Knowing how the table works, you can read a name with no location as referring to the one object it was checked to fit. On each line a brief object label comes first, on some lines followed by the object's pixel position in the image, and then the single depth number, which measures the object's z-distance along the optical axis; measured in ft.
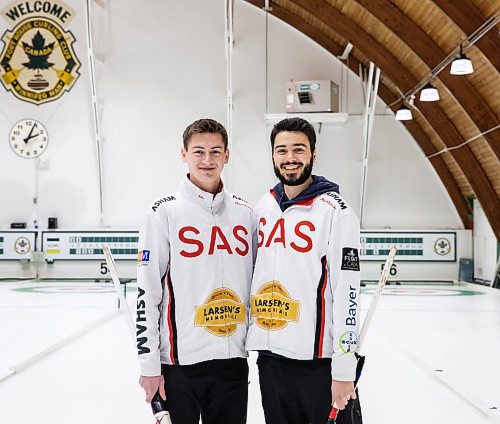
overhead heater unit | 45.62
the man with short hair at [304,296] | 7.94
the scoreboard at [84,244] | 50.26
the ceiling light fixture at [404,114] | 38.17
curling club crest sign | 51.93
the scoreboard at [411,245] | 49.57
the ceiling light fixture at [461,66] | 26.50
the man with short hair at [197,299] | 8.36
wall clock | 51.72
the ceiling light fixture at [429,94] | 30.99
